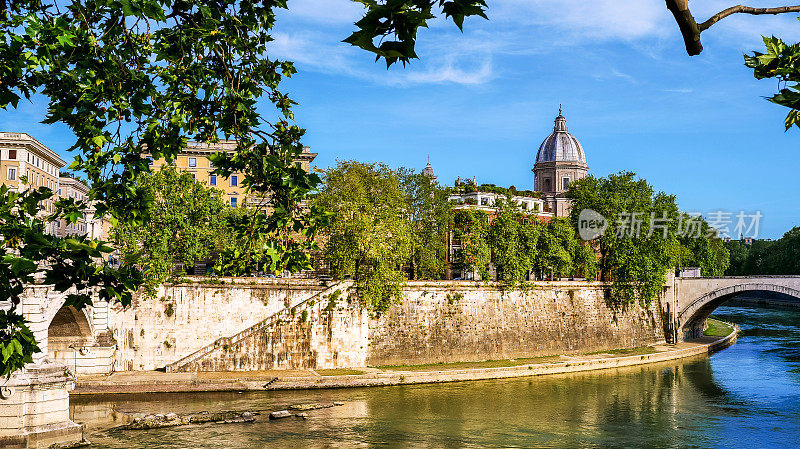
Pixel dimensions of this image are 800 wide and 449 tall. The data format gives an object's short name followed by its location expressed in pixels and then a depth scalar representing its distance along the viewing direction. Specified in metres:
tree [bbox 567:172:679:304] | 48.06
